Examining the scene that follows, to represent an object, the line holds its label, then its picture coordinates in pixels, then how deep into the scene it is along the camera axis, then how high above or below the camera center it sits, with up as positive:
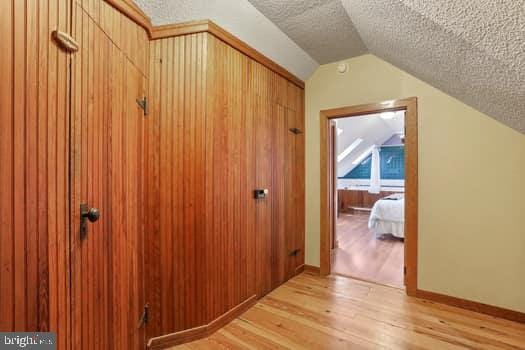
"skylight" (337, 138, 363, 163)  6.35 +0.70
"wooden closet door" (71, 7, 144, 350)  0.99 -0.08
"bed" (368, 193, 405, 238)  4.18 -0.78
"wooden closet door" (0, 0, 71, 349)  0.70 +0.02
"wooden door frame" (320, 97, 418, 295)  2.28 +0.00
